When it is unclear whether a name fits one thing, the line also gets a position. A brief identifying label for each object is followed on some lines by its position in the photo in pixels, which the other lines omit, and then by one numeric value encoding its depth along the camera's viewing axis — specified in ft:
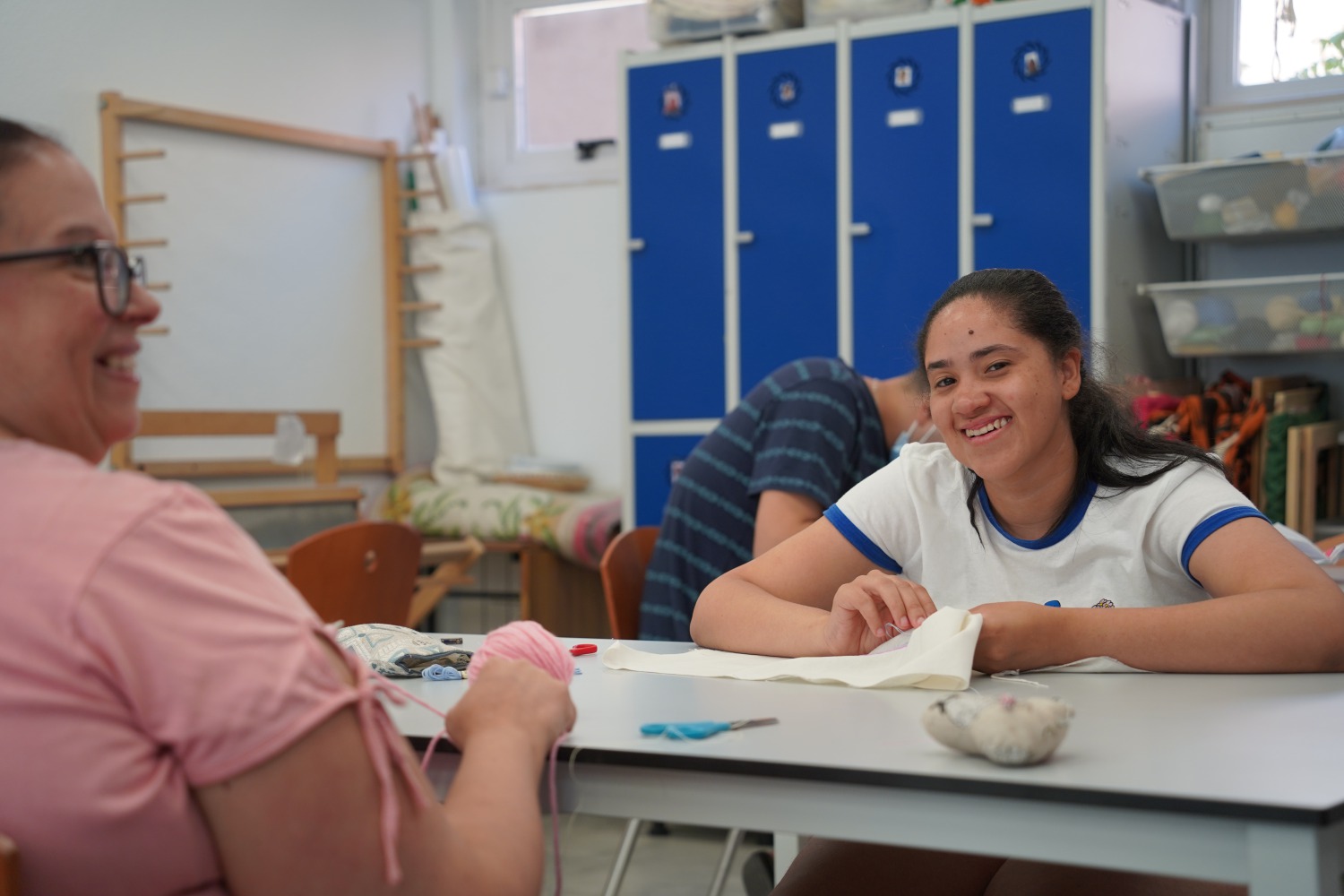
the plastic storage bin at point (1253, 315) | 10.72
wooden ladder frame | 12.70
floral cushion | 13.67
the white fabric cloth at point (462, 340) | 15.40
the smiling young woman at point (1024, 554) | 4.45
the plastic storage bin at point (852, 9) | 12.38
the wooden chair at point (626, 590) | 7.35
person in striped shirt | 7.16
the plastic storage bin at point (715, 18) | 12.87
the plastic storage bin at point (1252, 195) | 10.84
